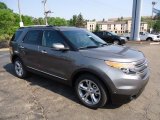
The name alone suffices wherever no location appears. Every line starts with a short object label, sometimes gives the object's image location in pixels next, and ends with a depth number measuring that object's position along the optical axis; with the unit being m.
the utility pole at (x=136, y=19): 16.07
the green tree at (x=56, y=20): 52.60
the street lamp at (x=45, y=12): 23.49
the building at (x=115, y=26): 77.44
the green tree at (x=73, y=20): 56.41
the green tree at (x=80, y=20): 58.52
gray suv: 2.54
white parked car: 17.28
